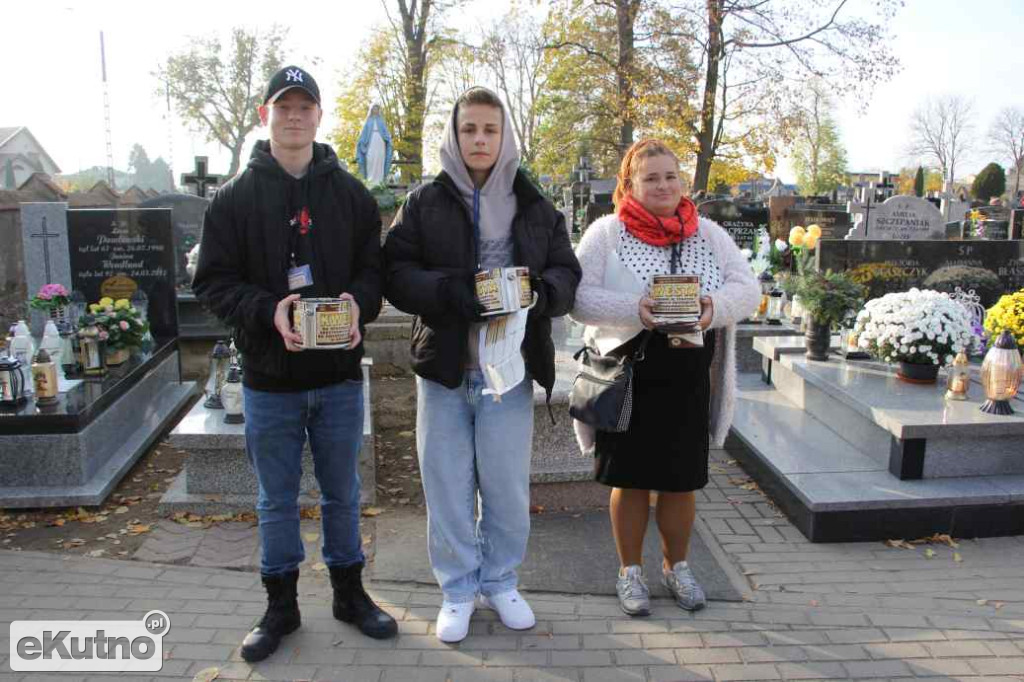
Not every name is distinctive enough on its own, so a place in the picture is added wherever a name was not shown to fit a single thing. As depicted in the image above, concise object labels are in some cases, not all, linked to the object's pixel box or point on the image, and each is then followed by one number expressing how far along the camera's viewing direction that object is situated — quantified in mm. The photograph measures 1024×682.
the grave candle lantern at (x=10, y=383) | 4414
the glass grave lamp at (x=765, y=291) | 7586
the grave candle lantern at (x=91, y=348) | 5207
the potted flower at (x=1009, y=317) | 5391
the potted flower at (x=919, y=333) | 4758
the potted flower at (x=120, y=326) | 5434
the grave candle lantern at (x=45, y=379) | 4434
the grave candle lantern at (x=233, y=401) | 4395
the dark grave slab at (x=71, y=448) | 4301
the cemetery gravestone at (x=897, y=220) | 11359
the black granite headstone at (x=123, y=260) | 6574
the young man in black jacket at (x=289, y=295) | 2607
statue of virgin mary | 10586
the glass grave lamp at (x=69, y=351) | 5316
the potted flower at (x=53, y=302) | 5938
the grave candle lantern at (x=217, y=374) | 4699
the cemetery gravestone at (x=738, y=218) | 10898
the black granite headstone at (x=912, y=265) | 6922
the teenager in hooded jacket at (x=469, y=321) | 2707
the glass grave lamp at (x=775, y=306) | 7648
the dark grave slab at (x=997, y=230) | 13664
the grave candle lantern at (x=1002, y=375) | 4234
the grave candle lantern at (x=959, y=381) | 4547
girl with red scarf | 2951
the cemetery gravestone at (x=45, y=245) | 6418
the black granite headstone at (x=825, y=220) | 13273
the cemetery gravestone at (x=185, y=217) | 10789
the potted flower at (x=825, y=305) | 5613
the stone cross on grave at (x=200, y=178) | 14484
